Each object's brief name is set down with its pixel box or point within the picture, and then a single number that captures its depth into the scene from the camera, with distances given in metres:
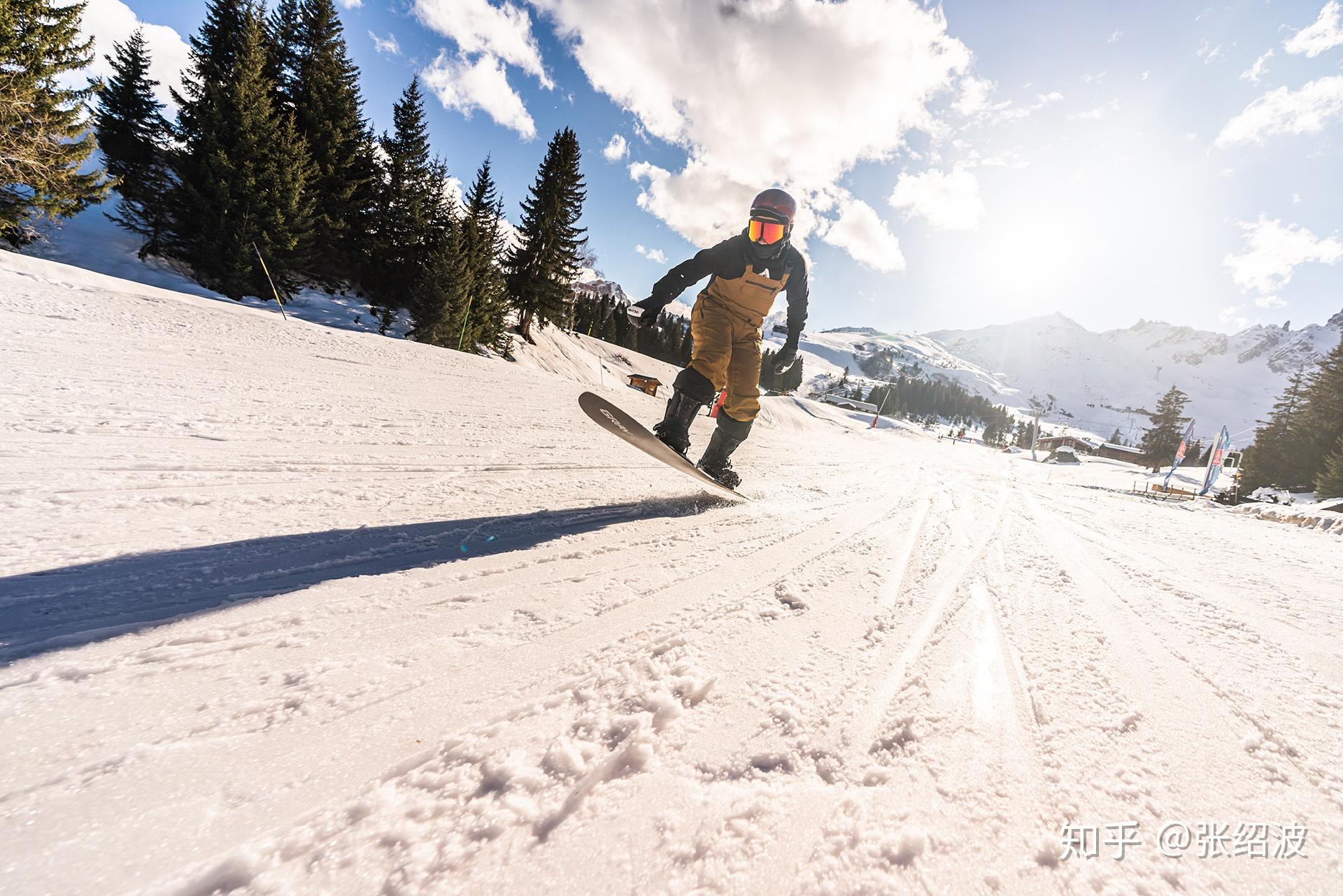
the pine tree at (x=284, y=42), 22.31
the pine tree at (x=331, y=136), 21.11
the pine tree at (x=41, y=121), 13.06
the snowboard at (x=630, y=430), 3.06
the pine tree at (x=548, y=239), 27.84
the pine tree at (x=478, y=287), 19.80
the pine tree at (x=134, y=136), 19.09
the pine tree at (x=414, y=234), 19.44
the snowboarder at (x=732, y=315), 3.41
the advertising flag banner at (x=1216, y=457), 17.38
